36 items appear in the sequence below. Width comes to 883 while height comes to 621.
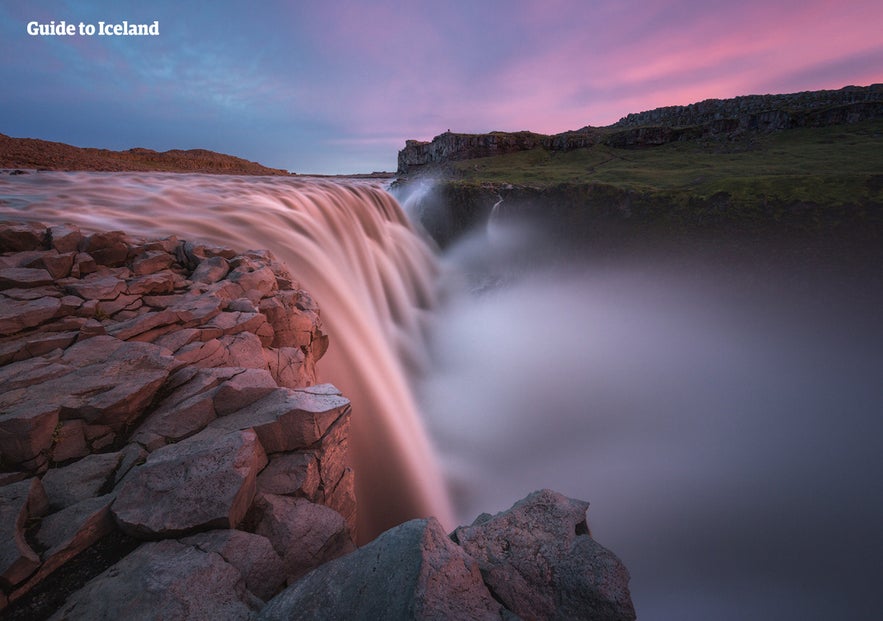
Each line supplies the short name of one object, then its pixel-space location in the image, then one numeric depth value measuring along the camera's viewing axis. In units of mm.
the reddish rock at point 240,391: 4730
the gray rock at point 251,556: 3285
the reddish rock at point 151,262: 7131
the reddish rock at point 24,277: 5621
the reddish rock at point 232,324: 6150
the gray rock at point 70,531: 2947
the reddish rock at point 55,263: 6176
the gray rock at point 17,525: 2752
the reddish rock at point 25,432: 3662
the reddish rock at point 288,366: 6531
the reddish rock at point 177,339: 5601
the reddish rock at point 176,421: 4219
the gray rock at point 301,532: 3713
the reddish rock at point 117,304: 5867
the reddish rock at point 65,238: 6758
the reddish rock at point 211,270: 7660
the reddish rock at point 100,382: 4133
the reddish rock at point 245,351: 5977
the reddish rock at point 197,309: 6180
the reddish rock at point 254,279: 7836
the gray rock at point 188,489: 3287
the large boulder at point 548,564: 3475
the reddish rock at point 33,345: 4652
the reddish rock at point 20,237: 6401
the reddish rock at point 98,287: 5961
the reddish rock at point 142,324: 5532
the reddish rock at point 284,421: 4438
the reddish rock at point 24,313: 4914
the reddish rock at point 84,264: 6527
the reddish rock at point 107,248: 6992
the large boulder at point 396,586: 2822
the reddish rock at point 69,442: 3924
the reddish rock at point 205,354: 5457
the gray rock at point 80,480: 3518
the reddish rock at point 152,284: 6484
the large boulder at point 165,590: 2709
